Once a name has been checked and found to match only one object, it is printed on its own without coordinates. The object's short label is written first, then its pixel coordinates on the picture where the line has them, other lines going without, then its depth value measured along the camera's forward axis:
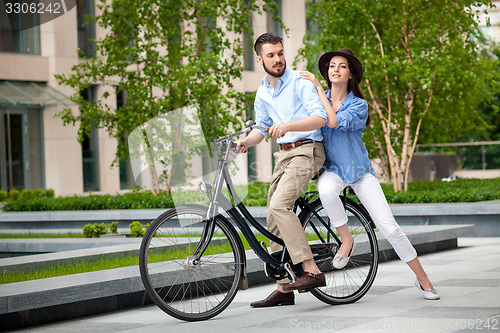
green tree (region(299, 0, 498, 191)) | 15.74
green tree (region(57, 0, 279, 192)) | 17.09
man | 5.82
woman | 6.04
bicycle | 5.56
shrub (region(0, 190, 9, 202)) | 22.38
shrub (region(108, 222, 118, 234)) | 11.27
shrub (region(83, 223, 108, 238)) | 11.12
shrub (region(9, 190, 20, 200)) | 22.25
